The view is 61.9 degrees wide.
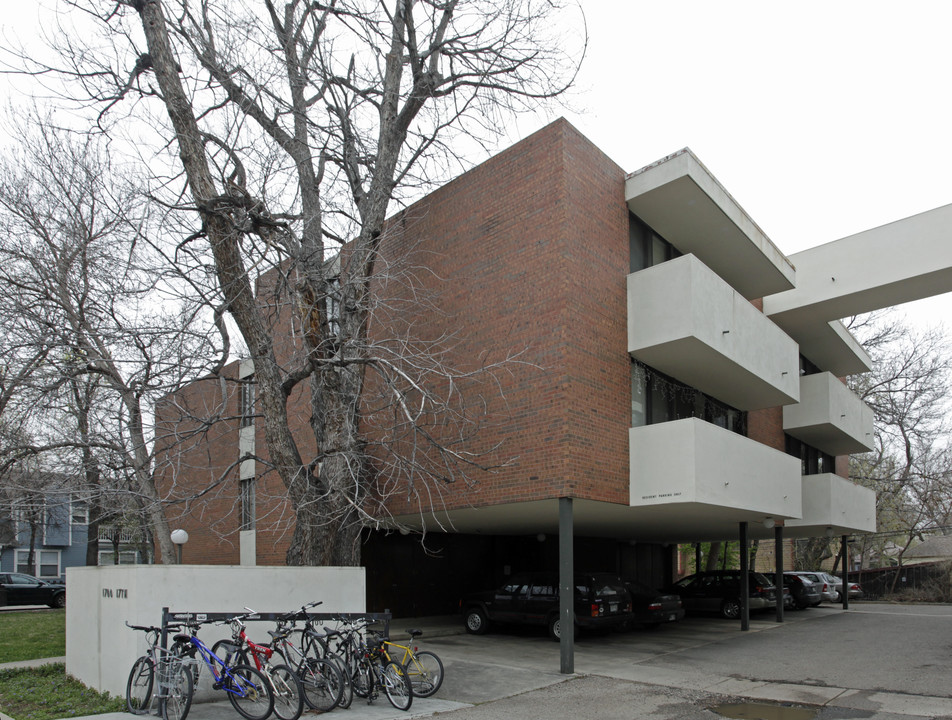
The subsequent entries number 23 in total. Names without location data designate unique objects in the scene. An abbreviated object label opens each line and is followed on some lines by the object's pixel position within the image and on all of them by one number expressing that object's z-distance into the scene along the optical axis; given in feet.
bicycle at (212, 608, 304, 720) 29.14
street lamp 41.11
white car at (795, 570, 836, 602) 92.38
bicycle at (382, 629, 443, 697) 33.40
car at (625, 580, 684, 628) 61.21
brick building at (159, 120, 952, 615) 44.80
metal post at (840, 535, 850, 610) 88.63
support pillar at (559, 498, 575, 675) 42.04
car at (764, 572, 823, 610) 87.56
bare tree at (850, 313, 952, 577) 118.83
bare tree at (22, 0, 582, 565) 44.65
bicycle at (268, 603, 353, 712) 31.32
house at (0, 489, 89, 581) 139.40
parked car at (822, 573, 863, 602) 98.78
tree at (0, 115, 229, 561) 44.42
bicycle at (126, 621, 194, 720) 28.60
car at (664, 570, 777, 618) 76.43
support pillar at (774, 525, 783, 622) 70.83
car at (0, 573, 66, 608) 96.58
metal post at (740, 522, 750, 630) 63.26
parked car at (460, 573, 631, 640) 54.54
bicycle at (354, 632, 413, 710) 31.94
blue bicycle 28.91
